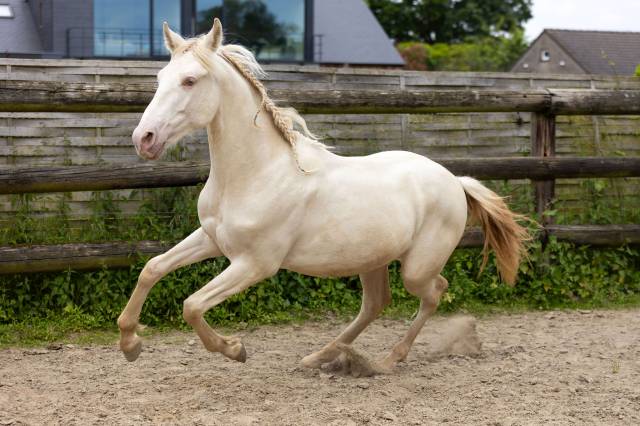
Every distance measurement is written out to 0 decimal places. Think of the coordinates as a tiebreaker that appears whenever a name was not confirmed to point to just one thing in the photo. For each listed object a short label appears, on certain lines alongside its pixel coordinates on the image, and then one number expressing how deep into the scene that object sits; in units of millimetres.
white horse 3984
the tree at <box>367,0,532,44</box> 40438
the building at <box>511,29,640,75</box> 31438
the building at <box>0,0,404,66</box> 17719
